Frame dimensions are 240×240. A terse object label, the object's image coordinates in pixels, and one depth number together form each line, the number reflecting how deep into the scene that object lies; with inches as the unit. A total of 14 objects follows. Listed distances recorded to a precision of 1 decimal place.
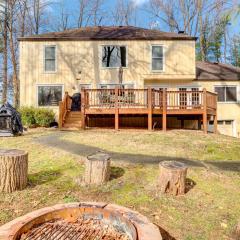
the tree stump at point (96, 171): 180.8
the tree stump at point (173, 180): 171.4
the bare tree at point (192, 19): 910.0
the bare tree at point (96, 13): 1042.0
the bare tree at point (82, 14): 1030.6
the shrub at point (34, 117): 503.0
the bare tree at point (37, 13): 925.6
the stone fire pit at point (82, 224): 110.6
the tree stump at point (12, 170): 166.3
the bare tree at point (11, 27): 770.1
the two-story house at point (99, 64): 570.2
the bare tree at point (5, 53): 813.4
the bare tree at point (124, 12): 1100.6
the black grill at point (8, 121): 374.5
